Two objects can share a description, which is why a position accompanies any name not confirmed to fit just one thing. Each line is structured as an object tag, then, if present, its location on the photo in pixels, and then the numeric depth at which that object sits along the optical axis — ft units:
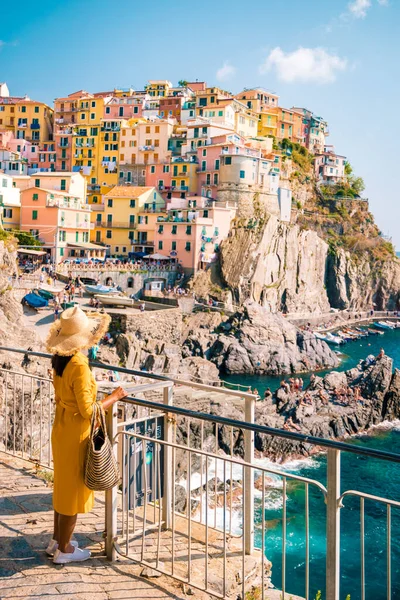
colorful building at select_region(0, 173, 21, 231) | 174.29
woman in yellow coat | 13.43
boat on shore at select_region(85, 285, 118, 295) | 143.54
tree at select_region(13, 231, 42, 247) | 165.07
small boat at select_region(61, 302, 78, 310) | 118.64
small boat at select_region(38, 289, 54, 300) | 127.95
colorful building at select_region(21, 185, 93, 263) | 169.78
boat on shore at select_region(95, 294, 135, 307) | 142.82
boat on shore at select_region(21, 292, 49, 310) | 120.78
